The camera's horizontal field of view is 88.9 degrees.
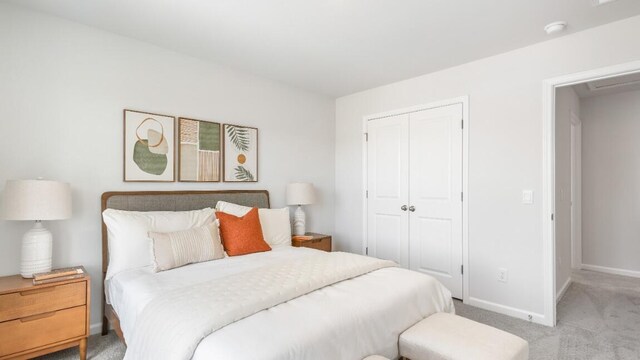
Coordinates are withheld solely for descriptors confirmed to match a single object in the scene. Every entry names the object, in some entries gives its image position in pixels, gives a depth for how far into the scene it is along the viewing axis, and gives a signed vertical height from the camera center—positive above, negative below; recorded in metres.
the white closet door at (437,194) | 3.43 -0.12
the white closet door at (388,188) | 3.89 -0.07
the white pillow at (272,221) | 3.10 -0.40
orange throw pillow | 2.73 -0.45
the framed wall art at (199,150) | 3.10 +0.31
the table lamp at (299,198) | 3.81 -0.18
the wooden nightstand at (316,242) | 3.61 -0.68
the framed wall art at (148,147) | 2.78 +0.31
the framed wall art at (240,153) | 3.45 +0.31
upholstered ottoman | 1.58 -0.82
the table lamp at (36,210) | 2.02 -0.18
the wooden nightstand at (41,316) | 1.90 -0.83
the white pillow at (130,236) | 2.33 -0.39
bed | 1.34 -0.64
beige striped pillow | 2.28 -0.48
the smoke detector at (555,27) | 2.49 +1.22
